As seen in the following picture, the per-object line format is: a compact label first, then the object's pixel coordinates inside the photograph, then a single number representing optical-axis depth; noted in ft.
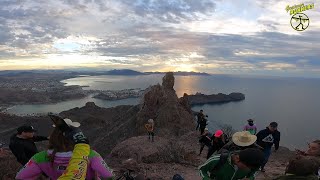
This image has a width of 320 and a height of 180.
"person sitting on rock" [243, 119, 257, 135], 25.15
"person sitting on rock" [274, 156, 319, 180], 7.15
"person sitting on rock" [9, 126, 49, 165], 12.40
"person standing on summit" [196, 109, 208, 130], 39.81
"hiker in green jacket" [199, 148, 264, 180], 8.72
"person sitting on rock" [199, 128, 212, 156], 26.22
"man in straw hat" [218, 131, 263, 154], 9.75
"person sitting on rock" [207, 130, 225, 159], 18.35
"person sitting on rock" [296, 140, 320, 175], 10.05
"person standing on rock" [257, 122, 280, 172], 19.96
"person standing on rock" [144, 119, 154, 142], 34.15
